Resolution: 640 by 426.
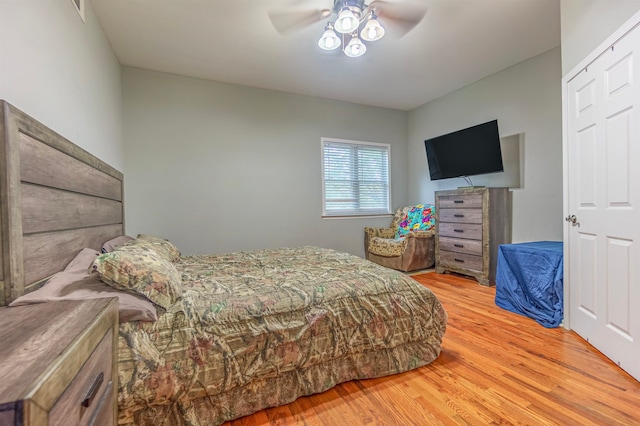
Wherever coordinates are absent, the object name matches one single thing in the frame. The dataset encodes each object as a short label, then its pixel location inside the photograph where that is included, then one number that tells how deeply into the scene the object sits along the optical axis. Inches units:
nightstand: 19.7
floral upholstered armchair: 162.2
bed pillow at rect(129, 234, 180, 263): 84.0
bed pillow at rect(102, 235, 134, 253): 77.4
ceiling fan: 85.3
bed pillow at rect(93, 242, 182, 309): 50.1
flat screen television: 140.2
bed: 45.8
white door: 63.7
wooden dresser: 137.1
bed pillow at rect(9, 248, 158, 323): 44.8
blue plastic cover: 94.1
